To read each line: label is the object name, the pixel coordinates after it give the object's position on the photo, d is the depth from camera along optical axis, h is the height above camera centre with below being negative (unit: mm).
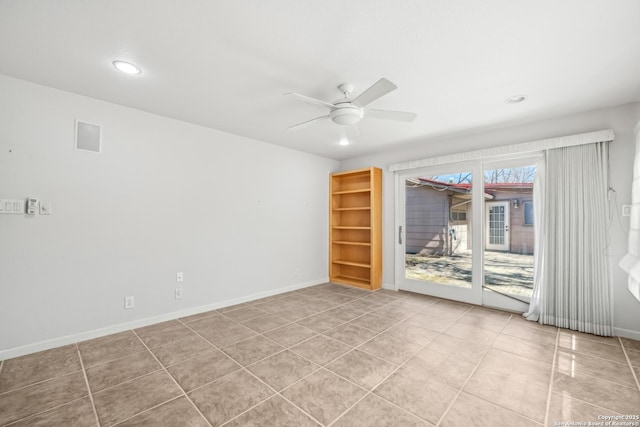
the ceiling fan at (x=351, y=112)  2327 +993
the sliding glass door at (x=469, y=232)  3520 -151
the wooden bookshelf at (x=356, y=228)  4742 -134
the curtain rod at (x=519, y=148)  2881 +938
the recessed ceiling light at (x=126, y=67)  2158 +1255
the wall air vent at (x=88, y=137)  2697 +834
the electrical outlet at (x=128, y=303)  2939 -933
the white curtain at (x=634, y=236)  2393 -127
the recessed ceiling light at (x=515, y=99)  2690 +1262
